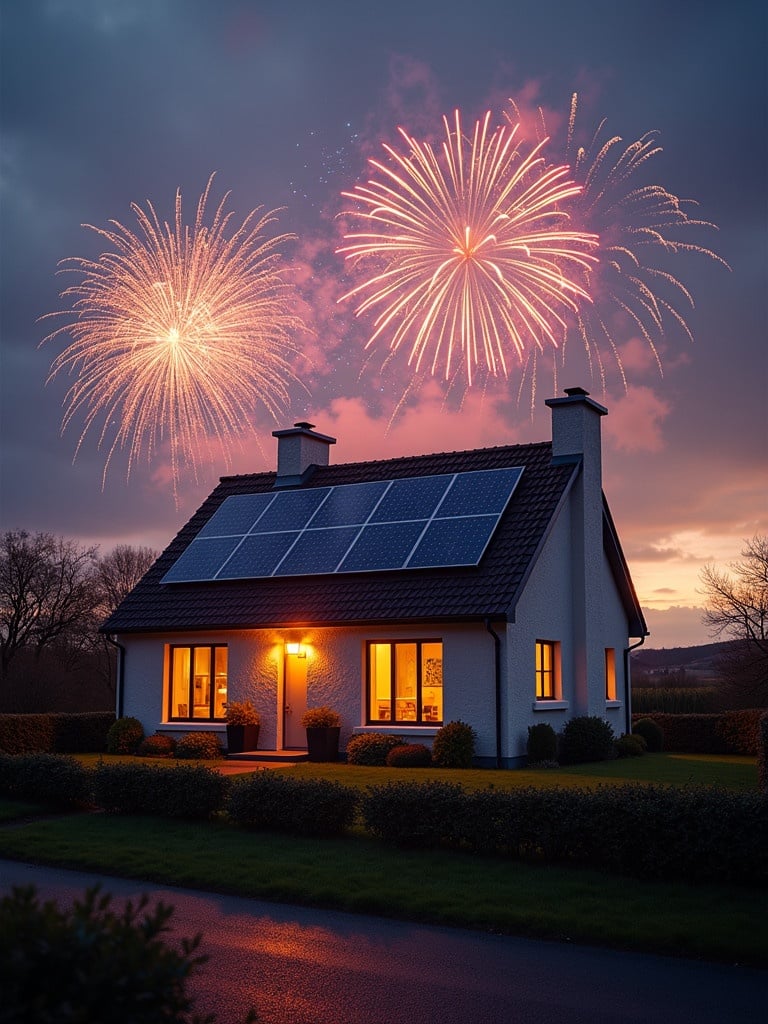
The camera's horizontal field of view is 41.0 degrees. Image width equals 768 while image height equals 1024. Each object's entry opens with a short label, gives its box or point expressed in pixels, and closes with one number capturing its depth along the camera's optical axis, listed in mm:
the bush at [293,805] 12109
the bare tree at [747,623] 37103
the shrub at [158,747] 22516
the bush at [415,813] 11164
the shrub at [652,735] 26297
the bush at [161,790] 13406
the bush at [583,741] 21688
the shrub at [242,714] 22297
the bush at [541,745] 20219
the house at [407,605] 20594
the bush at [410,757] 19469
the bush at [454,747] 19312
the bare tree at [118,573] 54781
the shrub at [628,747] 23641
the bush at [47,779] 14914
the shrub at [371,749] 20031
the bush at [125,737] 23203
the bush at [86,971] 3527
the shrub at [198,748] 21844
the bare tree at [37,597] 48312
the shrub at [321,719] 21016
